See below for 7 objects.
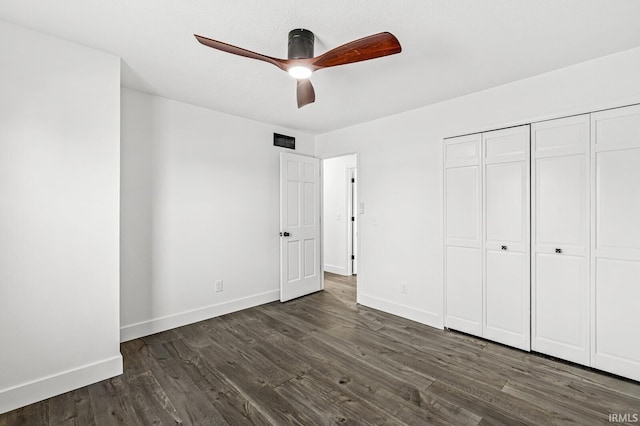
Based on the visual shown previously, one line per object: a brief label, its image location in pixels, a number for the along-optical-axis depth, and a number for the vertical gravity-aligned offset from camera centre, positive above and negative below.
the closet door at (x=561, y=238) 2.43 -0.23
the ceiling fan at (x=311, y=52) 1.61 +0.97
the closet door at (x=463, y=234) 3.02 -0.23
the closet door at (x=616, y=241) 2.21 -0.22
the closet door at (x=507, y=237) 2.73 -0.25
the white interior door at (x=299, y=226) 4.18 -0.21
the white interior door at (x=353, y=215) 5.70 -0.05
